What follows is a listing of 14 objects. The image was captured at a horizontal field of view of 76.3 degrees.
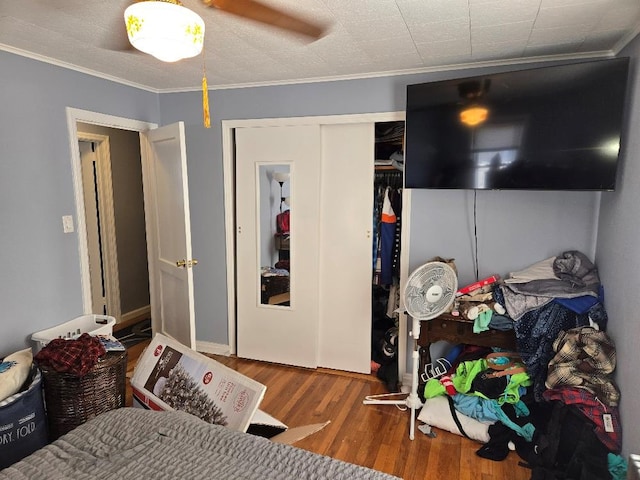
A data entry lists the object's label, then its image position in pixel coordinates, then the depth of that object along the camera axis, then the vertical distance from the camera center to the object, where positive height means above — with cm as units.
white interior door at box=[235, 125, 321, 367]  309 -34
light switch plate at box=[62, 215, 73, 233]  261 -15
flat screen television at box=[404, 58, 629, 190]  195 +38
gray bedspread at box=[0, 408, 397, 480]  112 -74
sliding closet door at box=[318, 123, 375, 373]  301 -34
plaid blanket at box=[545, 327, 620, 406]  195 -80
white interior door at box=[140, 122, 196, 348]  277 -23
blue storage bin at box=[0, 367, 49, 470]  188 -107
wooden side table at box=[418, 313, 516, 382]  238 -80
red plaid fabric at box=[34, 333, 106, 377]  211 -81
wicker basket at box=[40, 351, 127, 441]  214 -104
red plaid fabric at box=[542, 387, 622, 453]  187 -98
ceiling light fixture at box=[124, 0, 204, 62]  111 +48
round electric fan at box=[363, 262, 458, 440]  230 -51
